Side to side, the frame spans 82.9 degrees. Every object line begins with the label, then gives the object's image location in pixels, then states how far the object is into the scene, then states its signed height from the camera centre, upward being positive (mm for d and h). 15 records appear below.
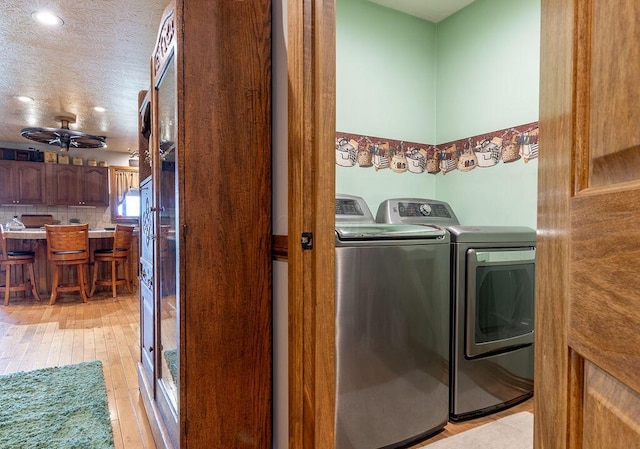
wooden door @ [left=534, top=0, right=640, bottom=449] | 334 -14
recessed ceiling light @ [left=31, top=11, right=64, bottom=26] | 2602 +1453
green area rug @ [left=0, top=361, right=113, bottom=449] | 1764 -1103
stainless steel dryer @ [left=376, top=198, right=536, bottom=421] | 1924 -579
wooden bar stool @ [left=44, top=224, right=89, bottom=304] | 4625 -434
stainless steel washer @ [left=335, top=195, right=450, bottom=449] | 1552 -550
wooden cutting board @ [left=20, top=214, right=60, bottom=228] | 6949 -83
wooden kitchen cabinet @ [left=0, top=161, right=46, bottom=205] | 6734 +627
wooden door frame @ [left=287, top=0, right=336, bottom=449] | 1061 +7
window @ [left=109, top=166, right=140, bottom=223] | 7816 +481
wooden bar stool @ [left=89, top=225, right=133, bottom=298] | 5176 -554
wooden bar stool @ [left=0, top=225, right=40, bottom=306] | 4676 -610
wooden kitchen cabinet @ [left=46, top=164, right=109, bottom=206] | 7090 +618
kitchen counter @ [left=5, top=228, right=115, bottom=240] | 4711 -244
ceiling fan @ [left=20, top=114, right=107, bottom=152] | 4710 +1088
